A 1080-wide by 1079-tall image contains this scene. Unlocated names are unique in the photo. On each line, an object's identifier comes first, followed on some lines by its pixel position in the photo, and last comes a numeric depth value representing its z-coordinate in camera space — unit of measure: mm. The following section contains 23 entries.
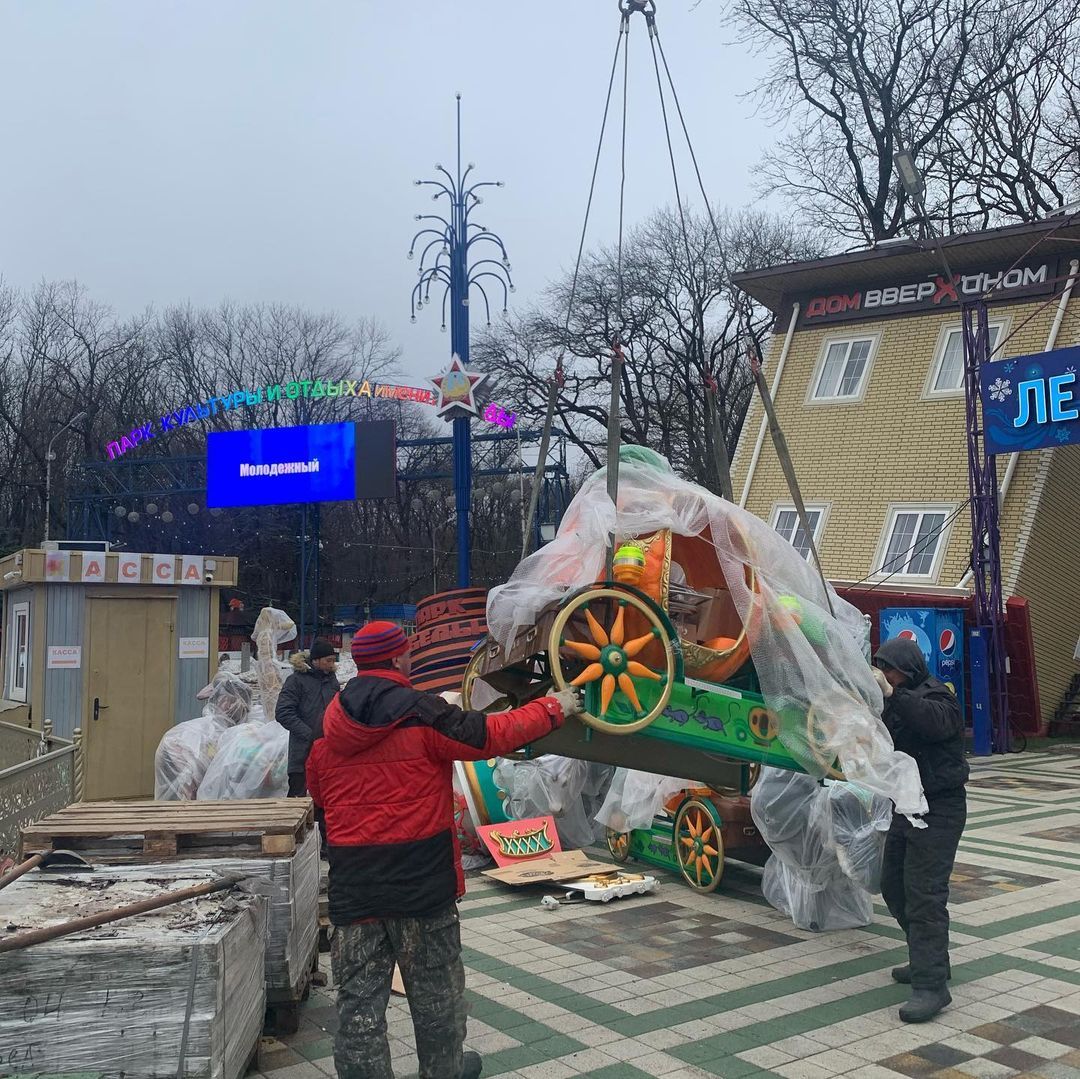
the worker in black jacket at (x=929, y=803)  5266
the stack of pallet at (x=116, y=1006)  3689
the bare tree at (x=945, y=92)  24344
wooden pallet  4957
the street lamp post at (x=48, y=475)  33122
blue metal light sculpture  15688
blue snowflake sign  15227
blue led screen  25578
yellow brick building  17828
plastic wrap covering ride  5082
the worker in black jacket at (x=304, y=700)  7977
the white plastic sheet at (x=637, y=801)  8281
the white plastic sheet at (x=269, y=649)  11164
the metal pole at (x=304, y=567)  26359
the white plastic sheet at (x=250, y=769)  9555
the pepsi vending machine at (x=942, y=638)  16172
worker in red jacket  3918
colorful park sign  25719
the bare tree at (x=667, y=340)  32156
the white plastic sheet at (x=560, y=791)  8914
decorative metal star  16000
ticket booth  11836
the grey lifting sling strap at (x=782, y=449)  6262
